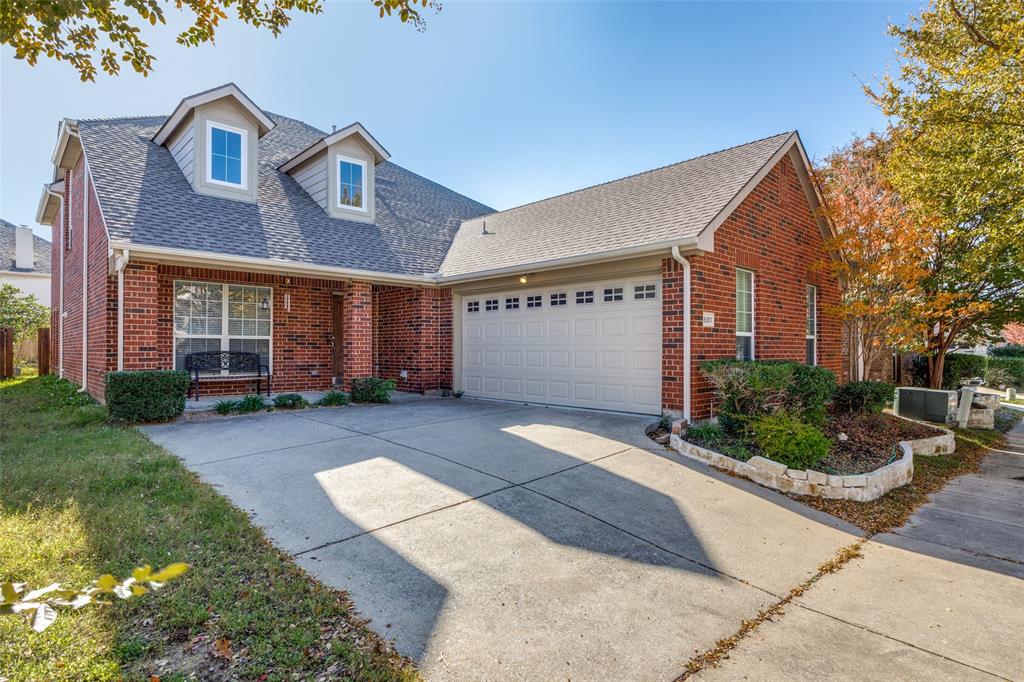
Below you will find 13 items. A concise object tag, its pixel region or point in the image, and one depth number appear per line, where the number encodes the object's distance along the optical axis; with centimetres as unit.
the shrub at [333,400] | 967
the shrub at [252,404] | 871
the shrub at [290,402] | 919
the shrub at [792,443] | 581
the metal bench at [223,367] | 977
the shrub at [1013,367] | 1730
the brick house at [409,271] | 830
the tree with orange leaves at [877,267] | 909
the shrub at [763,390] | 681
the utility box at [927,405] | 1044
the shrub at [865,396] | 895
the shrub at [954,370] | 1327
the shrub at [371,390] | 1006
